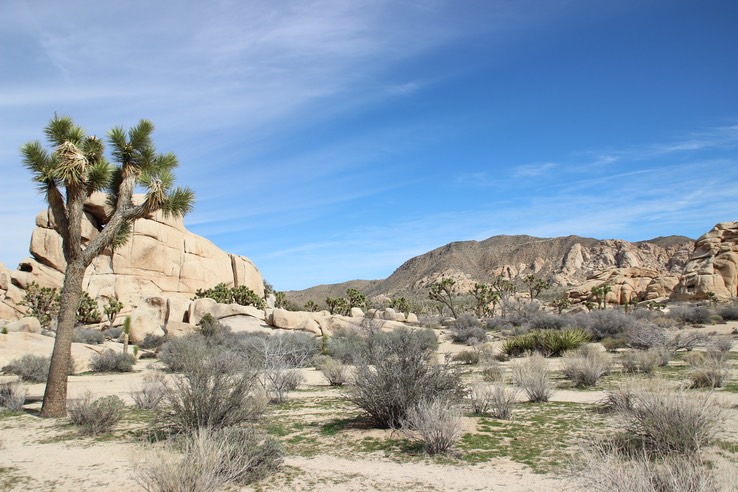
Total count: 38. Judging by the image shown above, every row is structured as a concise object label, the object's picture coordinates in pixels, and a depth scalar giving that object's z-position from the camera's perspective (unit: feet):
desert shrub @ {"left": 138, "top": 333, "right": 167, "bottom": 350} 110.11
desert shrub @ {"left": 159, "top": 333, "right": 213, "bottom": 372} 68.71
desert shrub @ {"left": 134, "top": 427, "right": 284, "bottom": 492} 17.39
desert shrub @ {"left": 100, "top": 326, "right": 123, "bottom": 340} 129.39
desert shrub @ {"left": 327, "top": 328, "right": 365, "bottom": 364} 81.25
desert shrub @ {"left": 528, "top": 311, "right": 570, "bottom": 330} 116.57
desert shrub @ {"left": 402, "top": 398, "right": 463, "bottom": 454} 25.36
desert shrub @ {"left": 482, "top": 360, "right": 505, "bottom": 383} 50.25
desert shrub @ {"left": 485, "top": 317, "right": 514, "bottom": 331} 133.92
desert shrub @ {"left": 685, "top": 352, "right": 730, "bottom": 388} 39.14
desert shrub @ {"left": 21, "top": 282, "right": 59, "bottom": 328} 135.95
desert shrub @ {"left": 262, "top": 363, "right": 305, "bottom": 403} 44.19
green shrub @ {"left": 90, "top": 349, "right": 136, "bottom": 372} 72.74
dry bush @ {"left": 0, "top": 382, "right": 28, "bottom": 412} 40.63
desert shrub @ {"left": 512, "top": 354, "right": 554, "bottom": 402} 38.75
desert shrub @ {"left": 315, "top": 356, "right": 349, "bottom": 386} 56.96
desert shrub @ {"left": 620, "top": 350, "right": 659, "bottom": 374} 49.68
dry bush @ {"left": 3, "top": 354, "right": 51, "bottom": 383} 60.13
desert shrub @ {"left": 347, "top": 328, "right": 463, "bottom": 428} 30.37
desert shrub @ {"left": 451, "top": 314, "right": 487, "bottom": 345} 108.13
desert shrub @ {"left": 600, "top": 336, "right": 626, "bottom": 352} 78.18
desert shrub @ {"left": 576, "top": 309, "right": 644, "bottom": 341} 94.99
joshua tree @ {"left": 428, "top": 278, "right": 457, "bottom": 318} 191.01
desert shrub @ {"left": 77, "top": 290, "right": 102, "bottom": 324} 137.18
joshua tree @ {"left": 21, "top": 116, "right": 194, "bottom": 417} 39.09
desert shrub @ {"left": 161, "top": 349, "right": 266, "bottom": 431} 27.91
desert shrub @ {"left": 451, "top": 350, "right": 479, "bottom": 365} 71.82
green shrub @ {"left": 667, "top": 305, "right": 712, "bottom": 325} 114.01
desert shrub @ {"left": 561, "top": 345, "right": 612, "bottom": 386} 45.16
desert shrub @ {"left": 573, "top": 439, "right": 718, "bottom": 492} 12.62
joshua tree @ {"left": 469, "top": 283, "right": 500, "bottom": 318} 195.87
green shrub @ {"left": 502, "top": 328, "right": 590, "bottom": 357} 73.20
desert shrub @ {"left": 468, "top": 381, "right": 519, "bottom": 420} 32.89
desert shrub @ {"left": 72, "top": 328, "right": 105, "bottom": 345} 102.81
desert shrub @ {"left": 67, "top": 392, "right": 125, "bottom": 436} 31.78
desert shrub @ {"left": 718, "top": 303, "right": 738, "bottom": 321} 118.01
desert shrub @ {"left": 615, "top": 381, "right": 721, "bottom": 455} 21.45
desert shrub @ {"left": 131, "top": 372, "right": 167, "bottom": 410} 40.52
